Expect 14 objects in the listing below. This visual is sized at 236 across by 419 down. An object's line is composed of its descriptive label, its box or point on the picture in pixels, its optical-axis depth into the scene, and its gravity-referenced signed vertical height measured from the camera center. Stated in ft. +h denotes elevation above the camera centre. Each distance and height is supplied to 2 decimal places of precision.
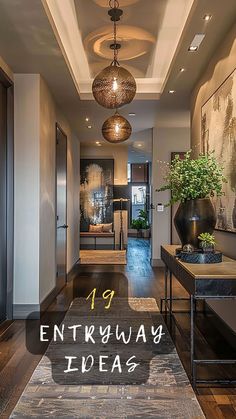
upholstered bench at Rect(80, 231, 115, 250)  35.40 -2.48
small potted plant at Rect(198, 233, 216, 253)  10.03 -0.91
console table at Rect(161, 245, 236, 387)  8.14 -1.61
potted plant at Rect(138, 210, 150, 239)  54.08 -2.49
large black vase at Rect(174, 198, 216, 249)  10.45 -0.29
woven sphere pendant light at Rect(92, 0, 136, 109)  10.66 +3.43
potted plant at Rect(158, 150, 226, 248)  10.47 +0.44
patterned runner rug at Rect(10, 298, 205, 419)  7.52 -4.03
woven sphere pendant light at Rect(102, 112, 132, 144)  15.19 +3.20
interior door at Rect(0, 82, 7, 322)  13.67 +0.22
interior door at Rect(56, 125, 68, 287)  19.30 +0.25
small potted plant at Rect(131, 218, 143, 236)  53.93 -2.36
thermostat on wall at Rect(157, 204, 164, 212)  26.66 +0.10
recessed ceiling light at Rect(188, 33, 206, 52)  11.98 +5.44
